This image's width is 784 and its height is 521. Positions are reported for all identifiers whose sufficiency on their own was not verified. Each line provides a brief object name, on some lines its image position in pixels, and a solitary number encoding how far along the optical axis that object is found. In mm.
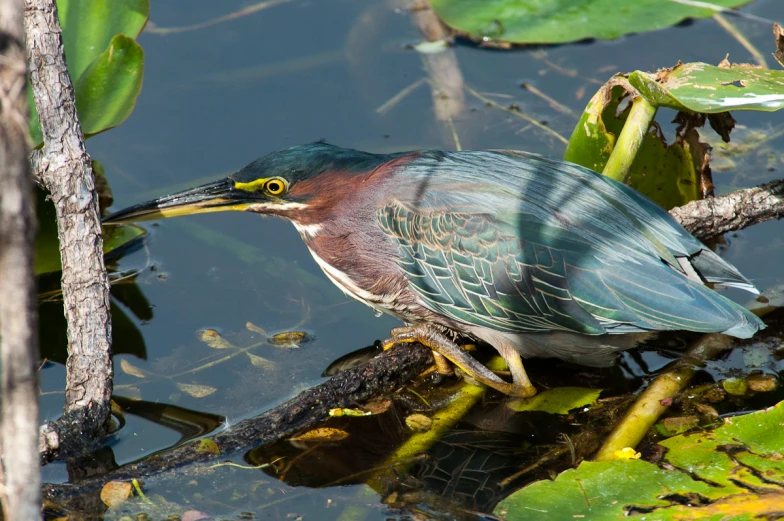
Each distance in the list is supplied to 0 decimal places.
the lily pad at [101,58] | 7242
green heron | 6176
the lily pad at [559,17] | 10391
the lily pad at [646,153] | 7559
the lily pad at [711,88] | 6358
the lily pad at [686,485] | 4852
